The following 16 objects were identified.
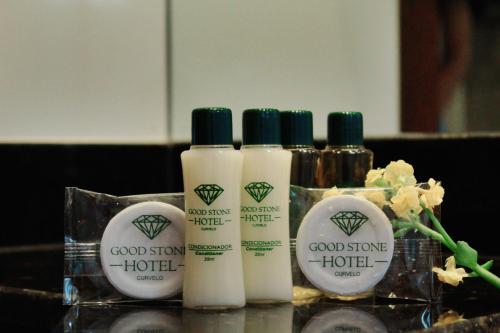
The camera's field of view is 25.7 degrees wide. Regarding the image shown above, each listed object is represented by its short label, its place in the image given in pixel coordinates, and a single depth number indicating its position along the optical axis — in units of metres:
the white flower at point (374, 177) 0.48
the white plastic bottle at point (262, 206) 0.46
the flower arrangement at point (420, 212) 0.46
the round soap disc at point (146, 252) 0.46
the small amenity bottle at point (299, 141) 0.48
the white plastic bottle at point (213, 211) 0.44
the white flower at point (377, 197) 0.46
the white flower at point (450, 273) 0.45
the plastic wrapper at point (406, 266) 0.47
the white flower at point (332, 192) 0.47
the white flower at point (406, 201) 0.46
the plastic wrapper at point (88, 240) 0.47
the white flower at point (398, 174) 0.47
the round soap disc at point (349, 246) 0.46
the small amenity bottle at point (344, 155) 0.49
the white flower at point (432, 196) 0.46
